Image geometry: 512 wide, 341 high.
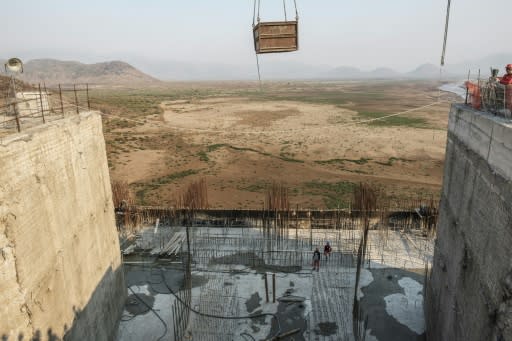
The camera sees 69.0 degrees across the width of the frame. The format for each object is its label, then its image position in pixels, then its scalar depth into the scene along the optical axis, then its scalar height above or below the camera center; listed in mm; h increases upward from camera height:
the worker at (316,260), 13559 -6395
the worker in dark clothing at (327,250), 13984 -6249
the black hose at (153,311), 10614 -7026
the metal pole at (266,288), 11922 -6482
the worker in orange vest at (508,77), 7570 +12
